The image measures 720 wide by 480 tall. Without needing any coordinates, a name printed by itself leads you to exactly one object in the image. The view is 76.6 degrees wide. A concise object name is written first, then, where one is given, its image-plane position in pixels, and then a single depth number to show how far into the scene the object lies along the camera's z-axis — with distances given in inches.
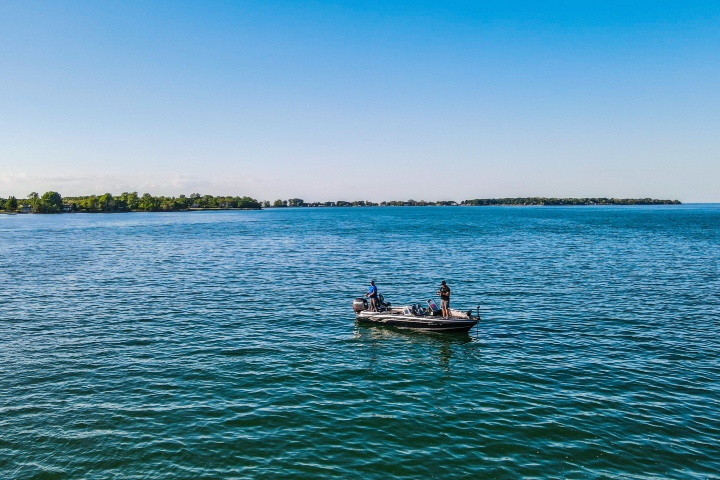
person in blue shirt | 1342.3
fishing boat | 1214.9
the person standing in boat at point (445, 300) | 1252.6
